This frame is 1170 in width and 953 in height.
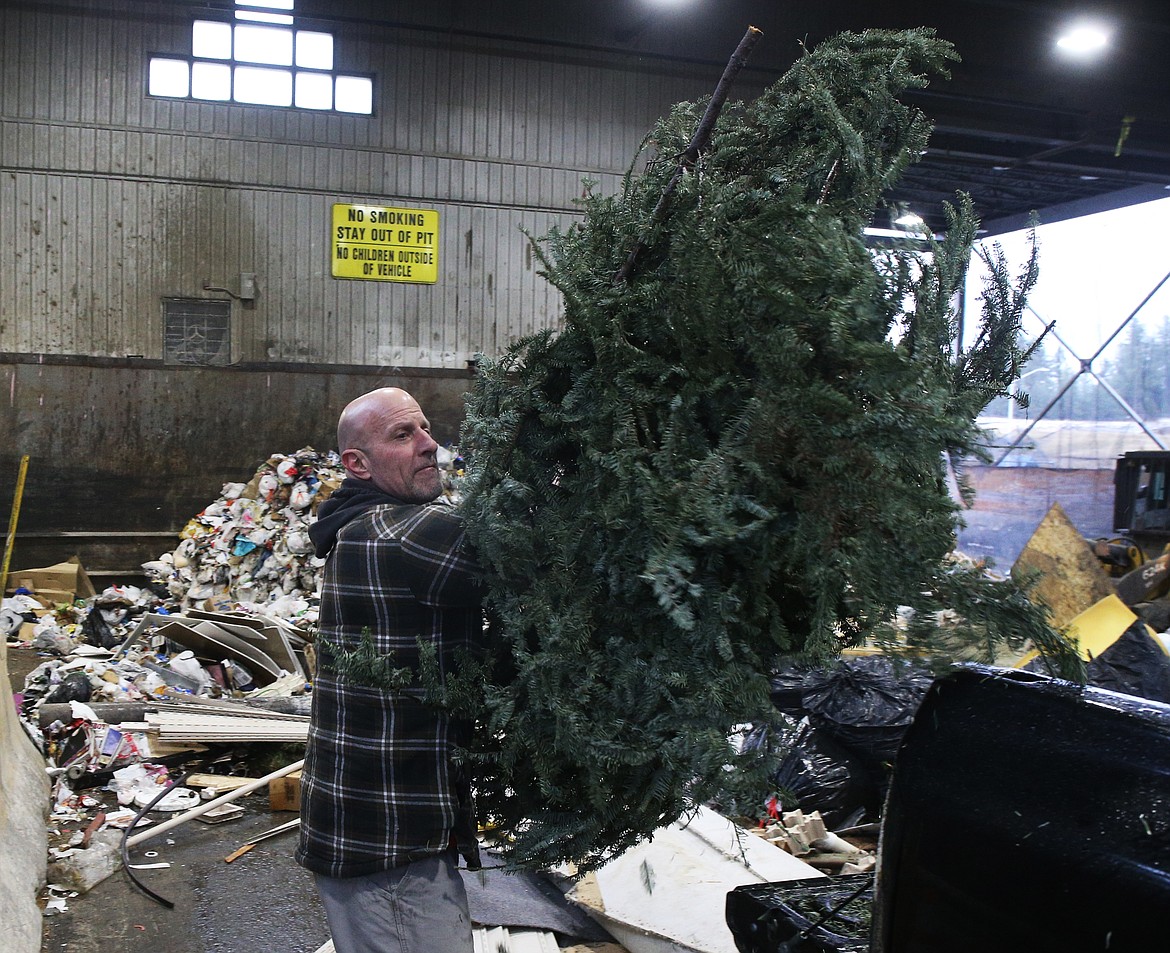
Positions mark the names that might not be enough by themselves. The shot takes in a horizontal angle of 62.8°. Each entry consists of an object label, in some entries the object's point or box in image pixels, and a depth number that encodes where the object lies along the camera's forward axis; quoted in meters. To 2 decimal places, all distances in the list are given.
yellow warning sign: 11.02
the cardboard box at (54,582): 9.35
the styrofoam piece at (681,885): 3.36
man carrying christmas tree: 2.04
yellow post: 8.15
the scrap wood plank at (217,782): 5.38
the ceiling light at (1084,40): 10.93
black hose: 4.16
